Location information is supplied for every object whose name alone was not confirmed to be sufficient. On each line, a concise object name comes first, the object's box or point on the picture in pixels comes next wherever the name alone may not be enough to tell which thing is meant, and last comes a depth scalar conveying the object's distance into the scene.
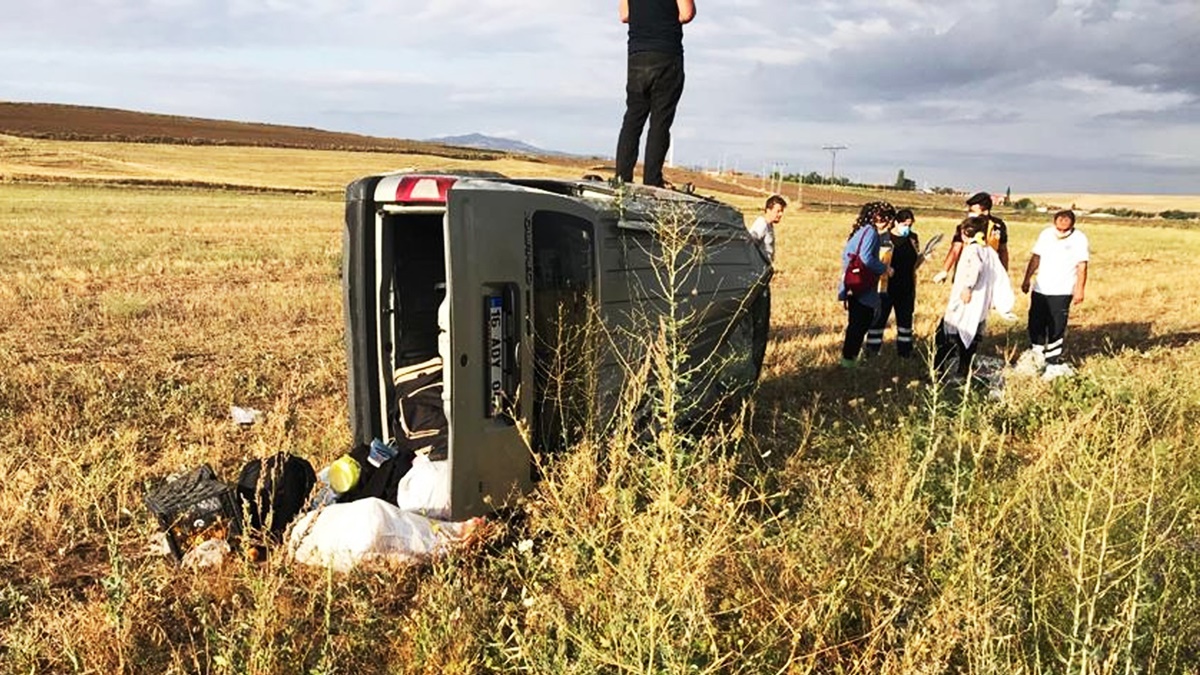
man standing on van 5.84
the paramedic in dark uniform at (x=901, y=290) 8.69
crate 3.84
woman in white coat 7.55
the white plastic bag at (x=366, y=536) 3.70
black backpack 4.15
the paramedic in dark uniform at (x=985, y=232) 8.17
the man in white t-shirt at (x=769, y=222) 8.21
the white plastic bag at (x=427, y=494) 4.07
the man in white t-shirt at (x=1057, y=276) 8.11
